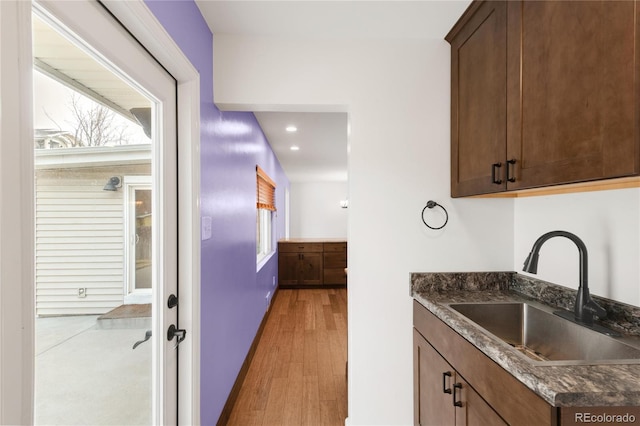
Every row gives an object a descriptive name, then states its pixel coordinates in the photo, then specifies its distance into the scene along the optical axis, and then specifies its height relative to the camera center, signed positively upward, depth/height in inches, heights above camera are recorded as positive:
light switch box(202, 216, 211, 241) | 57.6 -4.0
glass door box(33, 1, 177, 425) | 28.2 -1.8
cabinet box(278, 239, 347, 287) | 216.7 -41.5
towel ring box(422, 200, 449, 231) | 64.9 -0.6
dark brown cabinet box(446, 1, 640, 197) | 31.7 +16.2
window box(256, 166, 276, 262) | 138.6 -1.6
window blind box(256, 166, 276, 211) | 135.2 +9.5
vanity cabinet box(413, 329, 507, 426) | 40.8 -31.0
